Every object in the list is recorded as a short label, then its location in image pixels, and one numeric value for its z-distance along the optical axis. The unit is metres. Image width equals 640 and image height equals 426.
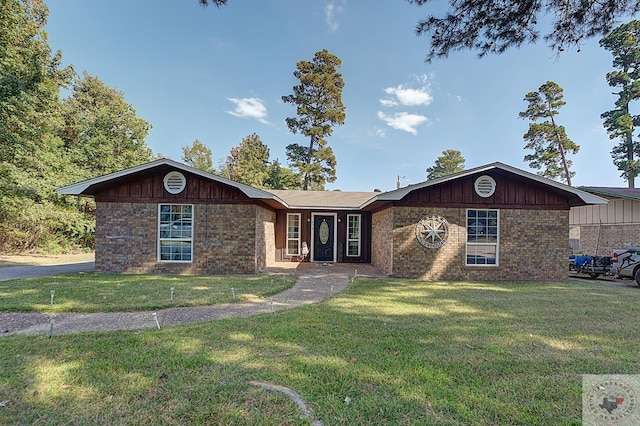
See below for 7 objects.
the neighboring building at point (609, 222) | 12.12
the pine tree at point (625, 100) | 17.88
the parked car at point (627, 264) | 9.17
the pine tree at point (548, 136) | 21.52
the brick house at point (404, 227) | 9.46
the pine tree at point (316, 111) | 24.34
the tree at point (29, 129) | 13.00
